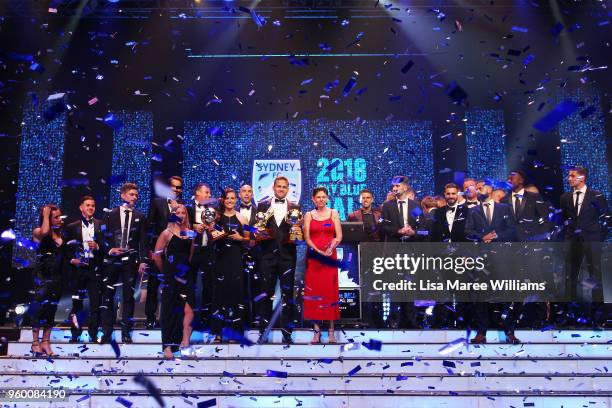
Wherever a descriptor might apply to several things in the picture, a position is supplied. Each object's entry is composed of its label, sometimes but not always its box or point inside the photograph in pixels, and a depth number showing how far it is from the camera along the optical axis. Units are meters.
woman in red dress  5.96
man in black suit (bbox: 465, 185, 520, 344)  6.28
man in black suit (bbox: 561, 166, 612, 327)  6.28
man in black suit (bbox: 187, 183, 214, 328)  5.92
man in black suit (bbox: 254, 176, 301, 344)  6.00
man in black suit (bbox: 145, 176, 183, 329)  6.37
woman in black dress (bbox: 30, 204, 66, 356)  5.88
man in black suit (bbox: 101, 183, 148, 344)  6.10
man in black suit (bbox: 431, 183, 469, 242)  6.36
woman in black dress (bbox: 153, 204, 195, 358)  5.59
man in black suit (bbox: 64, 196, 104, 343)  6.21
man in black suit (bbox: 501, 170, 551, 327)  6.69
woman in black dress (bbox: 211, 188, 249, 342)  5.98
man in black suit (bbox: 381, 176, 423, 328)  6.70
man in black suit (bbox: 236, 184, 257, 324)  6.29
